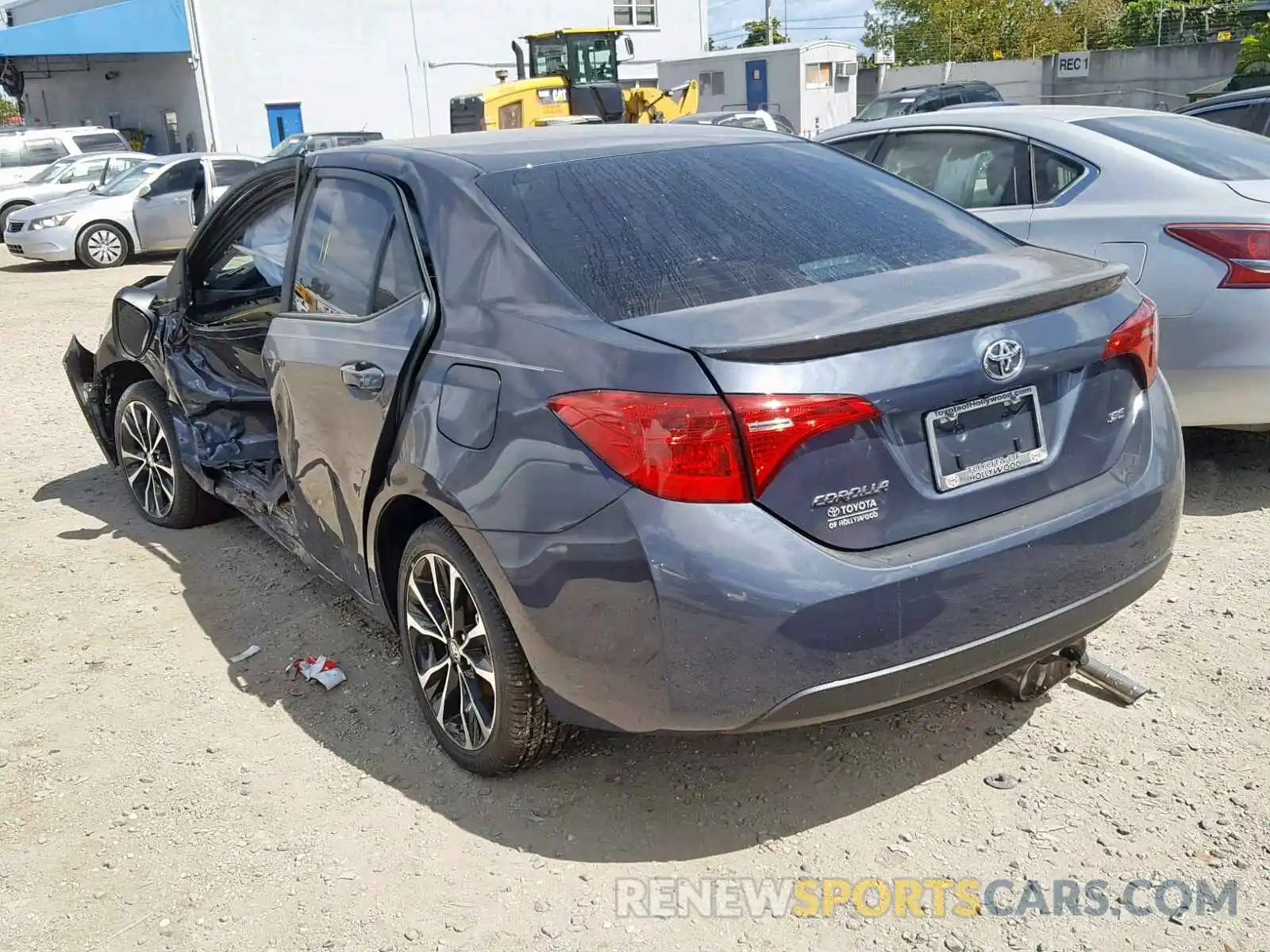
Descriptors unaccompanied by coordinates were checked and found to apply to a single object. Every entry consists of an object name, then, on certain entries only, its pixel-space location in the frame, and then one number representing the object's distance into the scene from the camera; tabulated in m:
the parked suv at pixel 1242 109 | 8.65
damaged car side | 2.47
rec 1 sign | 33.41
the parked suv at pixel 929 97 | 25.00
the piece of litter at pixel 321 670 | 3.86
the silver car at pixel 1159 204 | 4.52
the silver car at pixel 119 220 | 16.56
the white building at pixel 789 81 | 30.94
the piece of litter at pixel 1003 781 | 3.06
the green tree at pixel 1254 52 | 26.50
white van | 20.89
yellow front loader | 24.19
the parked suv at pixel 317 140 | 17.62
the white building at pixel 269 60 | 29.20
